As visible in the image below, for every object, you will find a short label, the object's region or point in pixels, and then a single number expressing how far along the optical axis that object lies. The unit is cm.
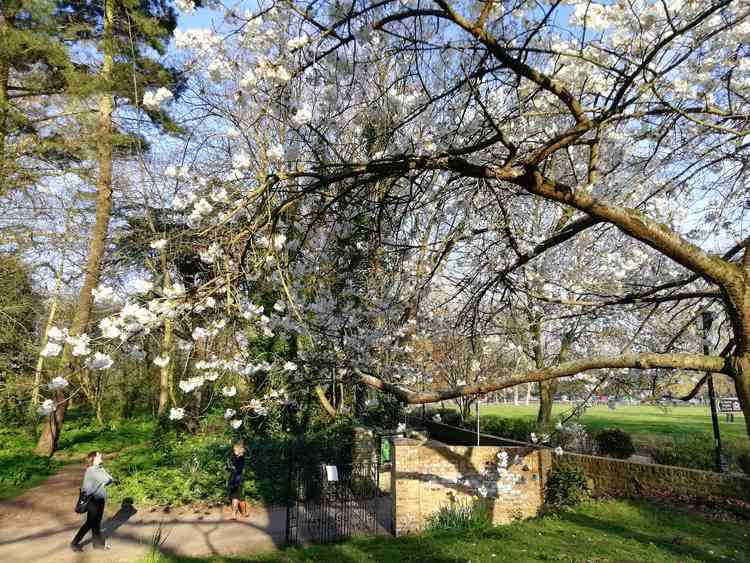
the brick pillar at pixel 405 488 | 809
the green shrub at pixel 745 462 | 1002
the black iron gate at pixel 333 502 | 773
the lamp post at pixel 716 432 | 788
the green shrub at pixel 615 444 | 1223
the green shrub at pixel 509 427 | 1552
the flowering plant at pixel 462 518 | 802
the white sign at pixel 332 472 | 713
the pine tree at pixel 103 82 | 1057
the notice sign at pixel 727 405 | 2292
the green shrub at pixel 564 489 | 923
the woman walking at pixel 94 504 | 679
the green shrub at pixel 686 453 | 1080
